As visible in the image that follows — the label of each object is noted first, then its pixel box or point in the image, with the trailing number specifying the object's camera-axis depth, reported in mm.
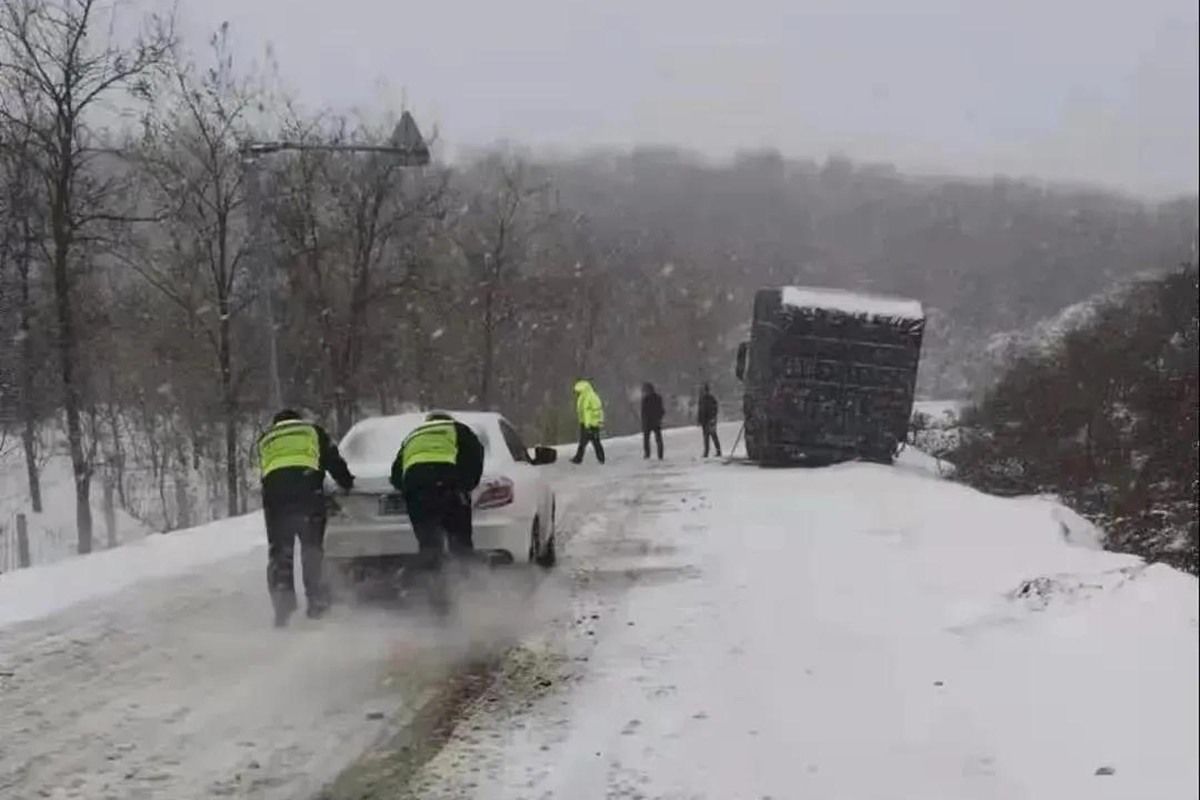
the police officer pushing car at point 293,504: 8445
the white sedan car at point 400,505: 9109
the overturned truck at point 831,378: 21281
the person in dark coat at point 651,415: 24281
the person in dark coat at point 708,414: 26047
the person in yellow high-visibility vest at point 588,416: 21438
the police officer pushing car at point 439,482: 8516
